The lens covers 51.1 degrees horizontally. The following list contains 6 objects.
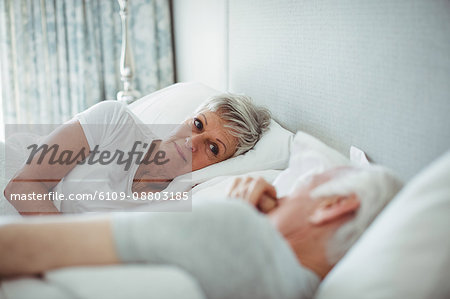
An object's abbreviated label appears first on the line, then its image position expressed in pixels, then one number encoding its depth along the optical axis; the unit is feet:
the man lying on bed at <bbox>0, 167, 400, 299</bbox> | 2.41
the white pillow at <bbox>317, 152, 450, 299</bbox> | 2.35
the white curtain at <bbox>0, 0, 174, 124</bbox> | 9.93
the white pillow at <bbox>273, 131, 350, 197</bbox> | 3.41
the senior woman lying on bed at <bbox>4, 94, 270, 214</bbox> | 4.67
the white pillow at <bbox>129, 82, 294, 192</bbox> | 5.07
